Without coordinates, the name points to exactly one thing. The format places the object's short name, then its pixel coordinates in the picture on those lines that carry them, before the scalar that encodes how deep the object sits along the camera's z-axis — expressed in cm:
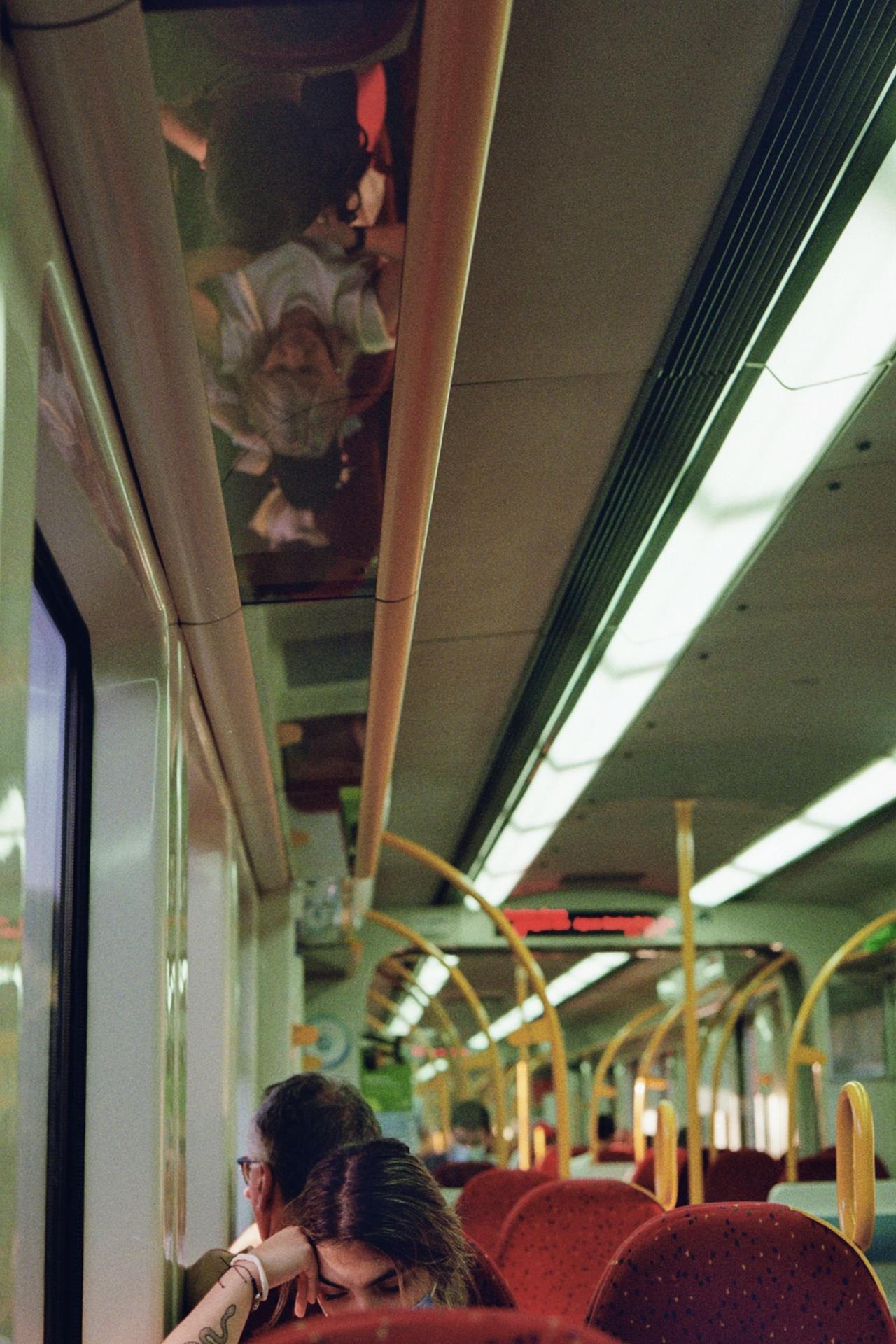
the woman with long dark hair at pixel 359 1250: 189
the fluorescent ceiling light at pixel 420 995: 1611
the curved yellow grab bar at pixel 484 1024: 913
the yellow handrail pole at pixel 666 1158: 372
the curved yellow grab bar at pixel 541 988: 634
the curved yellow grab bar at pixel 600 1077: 1545
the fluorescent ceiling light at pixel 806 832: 898
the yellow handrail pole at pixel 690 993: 635
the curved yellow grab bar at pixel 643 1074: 836
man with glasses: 289
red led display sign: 1180
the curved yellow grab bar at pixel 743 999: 1159
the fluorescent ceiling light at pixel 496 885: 1150
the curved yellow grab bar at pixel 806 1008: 774
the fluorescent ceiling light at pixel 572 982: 1683
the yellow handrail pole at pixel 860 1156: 274
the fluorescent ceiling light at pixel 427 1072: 2841
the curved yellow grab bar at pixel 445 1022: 1370
